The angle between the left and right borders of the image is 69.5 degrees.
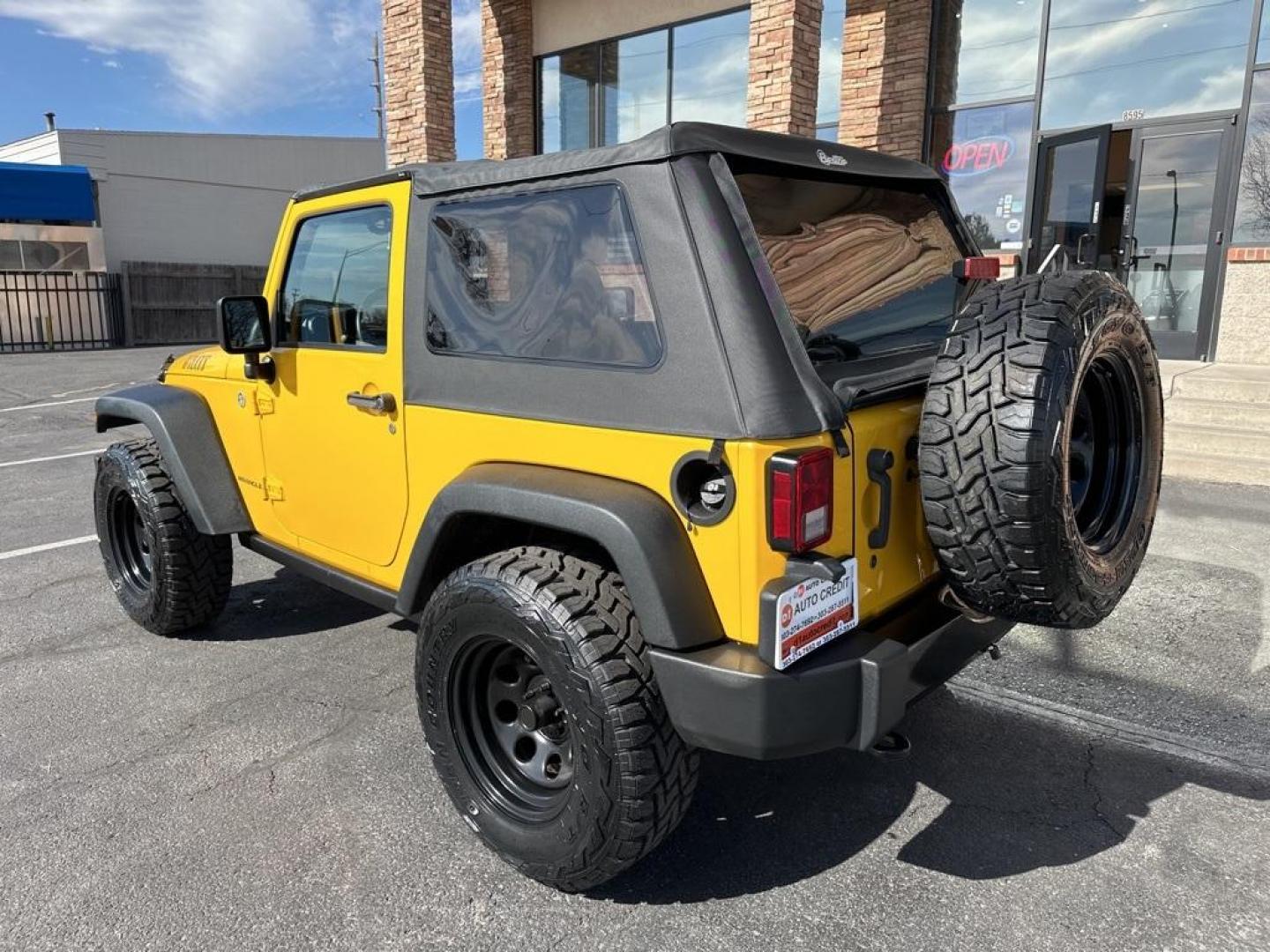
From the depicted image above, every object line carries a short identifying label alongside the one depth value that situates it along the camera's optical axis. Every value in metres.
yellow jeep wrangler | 2.09
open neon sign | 9.88
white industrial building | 24.59
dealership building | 8.57
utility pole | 38.35
